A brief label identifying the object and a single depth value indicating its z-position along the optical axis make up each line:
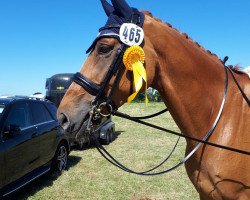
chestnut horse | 1.71
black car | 3.99
